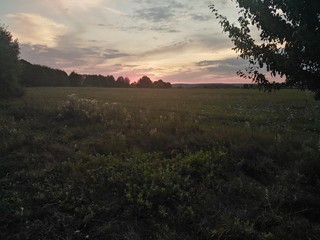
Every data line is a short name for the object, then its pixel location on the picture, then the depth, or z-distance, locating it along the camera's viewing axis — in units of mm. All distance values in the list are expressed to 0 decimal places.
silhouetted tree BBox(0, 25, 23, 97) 23222
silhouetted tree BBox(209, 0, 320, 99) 5266
